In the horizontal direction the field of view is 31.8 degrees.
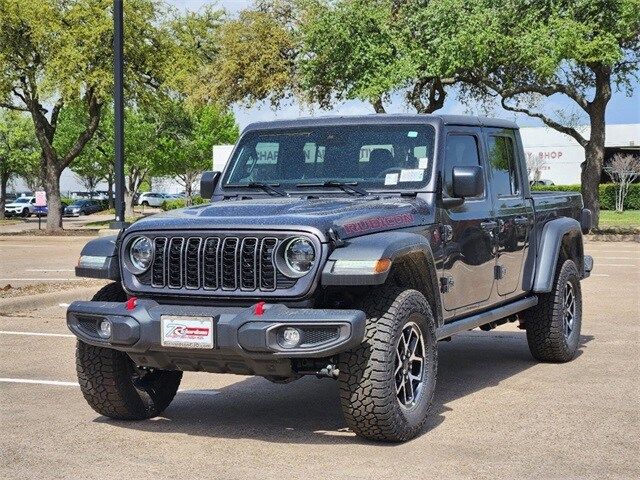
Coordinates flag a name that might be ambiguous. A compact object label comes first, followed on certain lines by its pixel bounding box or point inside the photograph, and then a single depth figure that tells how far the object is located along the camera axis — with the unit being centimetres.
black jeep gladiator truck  615
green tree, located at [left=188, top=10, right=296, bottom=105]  3450
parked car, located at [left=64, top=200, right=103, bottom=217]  7181
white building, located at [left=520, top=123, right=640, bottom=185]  7938
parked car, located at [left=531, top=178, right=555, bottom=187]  7212
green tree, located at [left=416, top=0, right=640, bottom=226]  2789
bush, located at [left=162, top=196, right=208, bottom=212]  7162
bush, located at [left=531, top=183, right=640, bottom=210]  6172
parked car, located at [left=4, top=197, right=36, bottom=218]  6956
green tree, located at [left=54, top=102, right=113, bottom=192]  6794
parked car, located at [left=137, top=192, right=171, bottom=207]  9775
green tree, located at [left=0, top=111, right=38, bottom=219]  6675
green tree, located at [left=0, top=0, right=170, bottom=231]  3669
